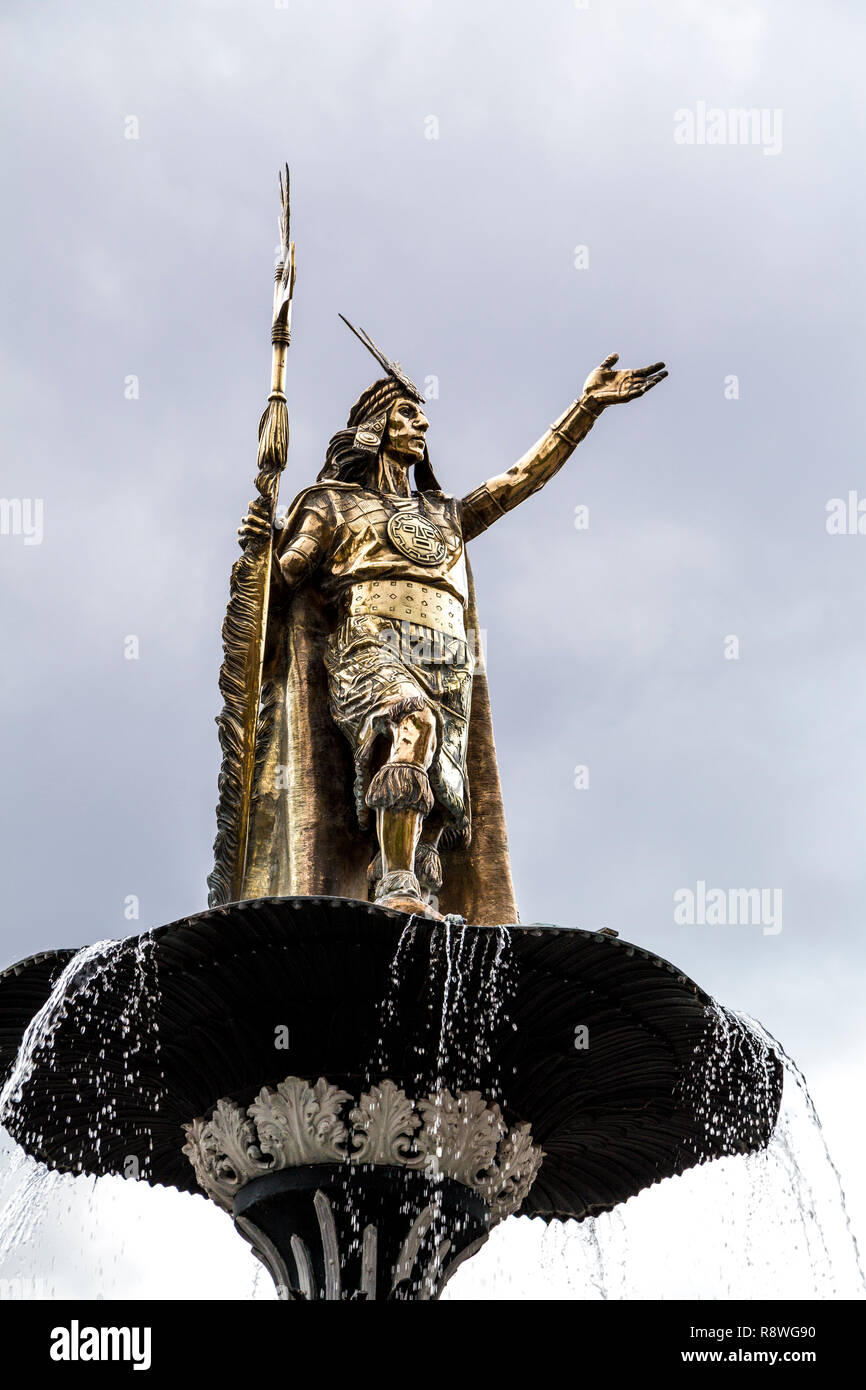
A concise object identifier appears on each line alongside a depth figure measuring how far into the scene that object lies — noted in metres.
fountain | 10.42
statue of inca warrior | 12.16
